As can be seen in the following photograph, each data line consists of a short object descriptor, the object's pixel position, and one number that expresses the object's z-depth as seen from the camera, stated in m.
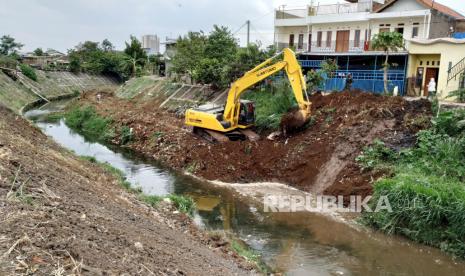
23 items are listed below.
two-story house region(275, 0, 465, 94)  27.03
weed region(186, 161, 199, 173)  17.44
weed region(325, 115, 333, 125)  17.38
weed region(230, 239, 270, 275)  8.98
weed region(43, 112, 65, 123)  31.06
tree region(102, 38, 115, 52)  71.38
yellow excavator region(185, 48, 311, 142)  16.81
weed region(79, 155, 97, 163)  15.65
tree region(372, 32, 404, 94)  20.30
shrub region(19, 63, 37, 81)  43.29
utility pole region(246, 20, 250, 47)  38.58
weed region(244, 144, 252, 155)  17.31
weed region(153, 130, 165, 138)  21.75
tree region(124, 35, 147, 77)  51.49
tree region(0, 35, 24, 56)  54.79
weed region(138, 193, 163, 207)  11.34
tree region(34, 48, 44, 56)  63.41
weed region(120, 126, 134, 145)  23.38
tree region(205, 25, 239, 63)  30.52
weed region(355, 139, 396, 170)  13.94
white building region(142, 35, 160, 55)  72.81
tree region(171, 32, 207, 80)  31.40
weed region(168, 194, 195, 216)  11.96
